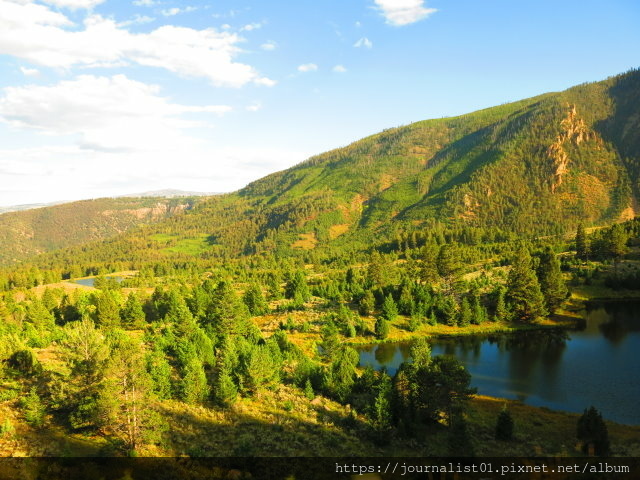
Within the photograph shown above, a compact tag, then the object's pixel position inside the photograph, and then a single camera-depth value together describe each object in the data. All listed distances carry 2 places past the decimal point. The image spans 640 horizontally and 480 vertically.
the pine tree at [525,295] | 91.81
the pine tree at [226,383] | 46.31
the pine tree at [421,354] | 46.41
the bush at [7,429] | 31.56
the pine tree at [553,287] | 95.31
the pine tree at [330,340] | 75.25
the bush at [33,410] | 34.41
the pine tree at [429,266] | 111.06
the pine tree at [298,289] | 118.24
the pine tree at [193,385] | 45.47
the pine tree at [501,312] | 94.00
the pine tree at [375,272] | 126.31
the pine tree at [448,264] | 106.69
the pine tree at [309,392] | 49.84
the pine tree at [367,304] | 102.44
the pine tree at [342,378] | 50.16
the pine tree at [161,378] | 44.62
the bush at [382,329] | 89.12
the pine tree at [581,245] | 134.25
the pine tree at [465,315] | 92.62
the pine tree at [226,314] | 76.88
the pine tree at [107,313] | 76.00
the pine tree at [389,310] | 95.62
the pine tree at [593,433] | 35.56
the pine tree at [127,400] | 32.28
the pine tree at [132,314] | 82.00
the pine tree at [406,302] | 98.47
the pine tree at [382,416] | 39.16
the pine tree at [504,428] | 40.94
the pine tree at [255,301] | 108.56
